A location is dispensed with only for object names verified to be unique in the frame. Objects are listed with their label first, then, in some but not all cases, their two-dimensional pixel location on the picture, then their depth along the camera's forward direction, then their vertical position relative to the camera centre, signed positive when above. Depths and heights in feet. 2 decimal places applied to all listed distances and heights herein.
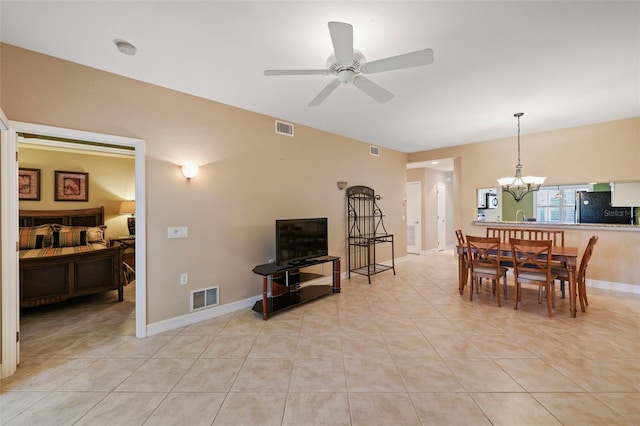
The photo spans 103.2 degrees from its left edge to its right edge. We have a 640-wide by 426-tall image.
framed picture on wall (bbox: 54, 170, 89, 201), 16.08 +1.86
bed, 10.73 -2.02
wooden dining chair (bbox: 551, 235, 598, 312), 10.81 -2.72
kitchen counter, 13.63 -0.84
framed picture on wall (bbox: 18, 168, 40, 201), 15.21 +1.85
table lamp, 17.66 +0.50
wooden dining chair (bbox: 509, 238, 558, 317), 10.62 -2.22
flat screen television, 11.68 -1.31
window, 15.30 +0.52
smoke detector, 7.08 +4.78
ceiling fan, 5.43 +3.73
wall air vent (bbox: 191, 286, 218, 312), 10.39 -3.54
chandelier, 13.26 +1.61
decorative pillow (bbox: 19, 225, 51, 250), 13.23 -1.18
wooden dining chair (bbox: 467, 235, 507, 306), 11.62 -2.35
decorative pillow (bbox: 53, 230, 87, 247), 14.19 -1.38
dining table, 10.34 -2.16
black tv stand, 10.87 -3.69
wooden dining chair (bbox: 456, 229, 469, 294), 13.28 -2.26
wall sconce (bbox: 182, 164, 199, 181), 10.00 +1.71
